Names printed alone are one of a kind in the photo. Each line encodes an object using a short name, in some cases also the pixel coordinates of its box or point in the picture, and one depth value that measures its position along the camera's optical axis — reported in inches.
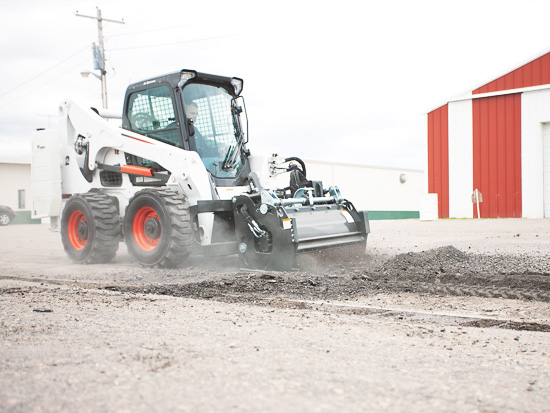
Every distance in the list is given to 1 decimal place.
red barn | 724.7
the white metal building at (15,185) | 1400.1
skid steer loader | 310.0
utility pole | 1105.4
